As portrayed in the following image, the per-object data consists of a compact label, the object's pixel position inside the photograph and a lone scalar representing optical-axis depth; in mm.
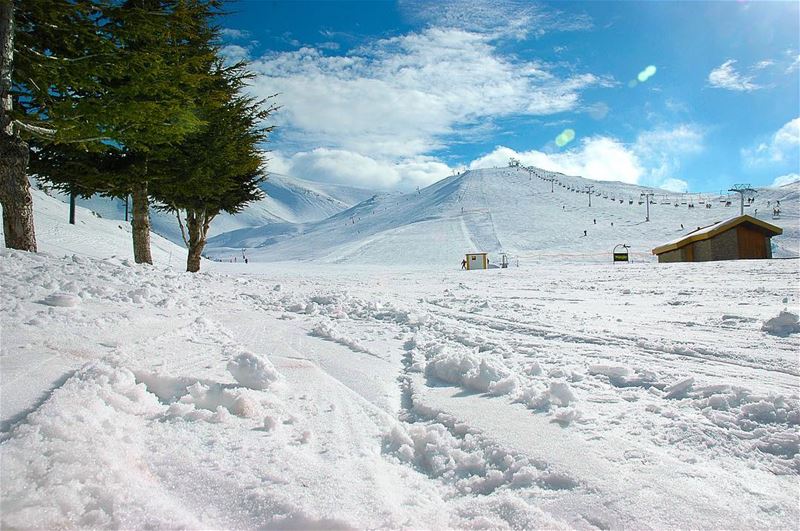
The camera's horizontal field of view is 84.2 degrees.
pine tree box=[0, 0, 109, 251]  7629
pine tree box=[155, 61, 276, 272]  13625
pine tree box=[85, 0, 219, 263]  8273
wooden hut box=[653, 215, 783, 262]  28219
